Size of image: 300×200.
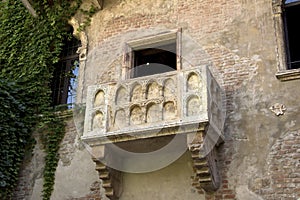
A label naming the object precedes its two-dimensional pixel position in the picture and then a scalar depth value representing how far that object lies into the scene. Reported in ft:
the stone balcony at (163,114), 25.12
